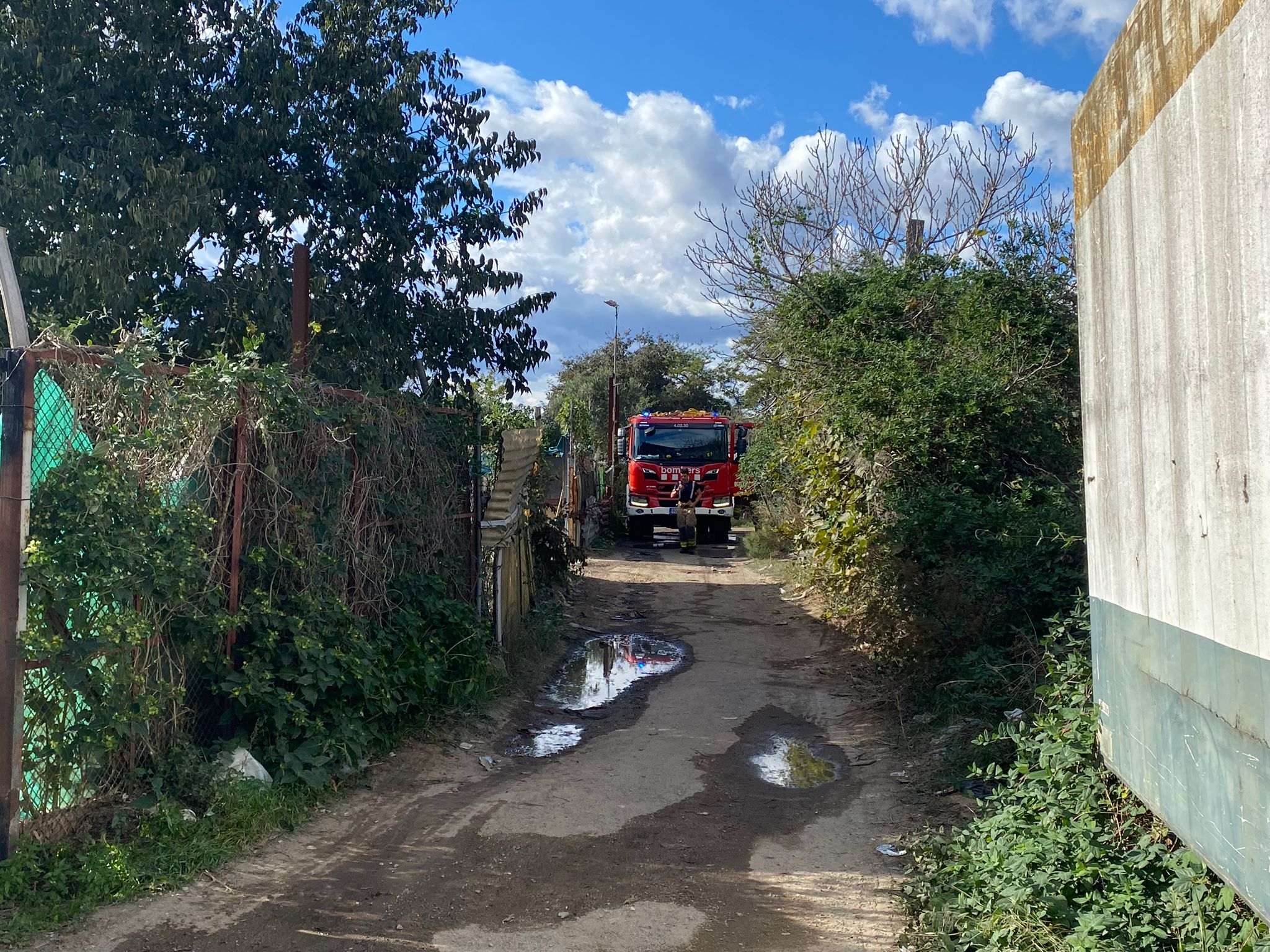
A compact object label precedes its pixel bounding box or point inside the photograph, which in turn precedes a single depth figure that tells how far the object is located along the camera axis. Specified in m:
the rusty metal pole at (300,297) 7.02
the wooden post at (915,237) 16.58
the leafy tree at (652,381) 44.44
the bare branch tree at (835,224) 16.31
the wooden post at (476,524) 8.84
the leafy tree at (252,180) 8.03
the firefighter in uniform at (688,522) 21.78
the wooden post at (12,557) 4.12
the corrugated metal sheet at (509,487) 9.30
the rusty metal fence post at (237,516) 5.44
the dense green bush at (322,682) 5.52
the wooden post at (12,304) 4.25
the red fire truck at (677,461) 22.66
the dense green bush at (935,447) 7.90
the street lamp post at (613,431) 24.64
